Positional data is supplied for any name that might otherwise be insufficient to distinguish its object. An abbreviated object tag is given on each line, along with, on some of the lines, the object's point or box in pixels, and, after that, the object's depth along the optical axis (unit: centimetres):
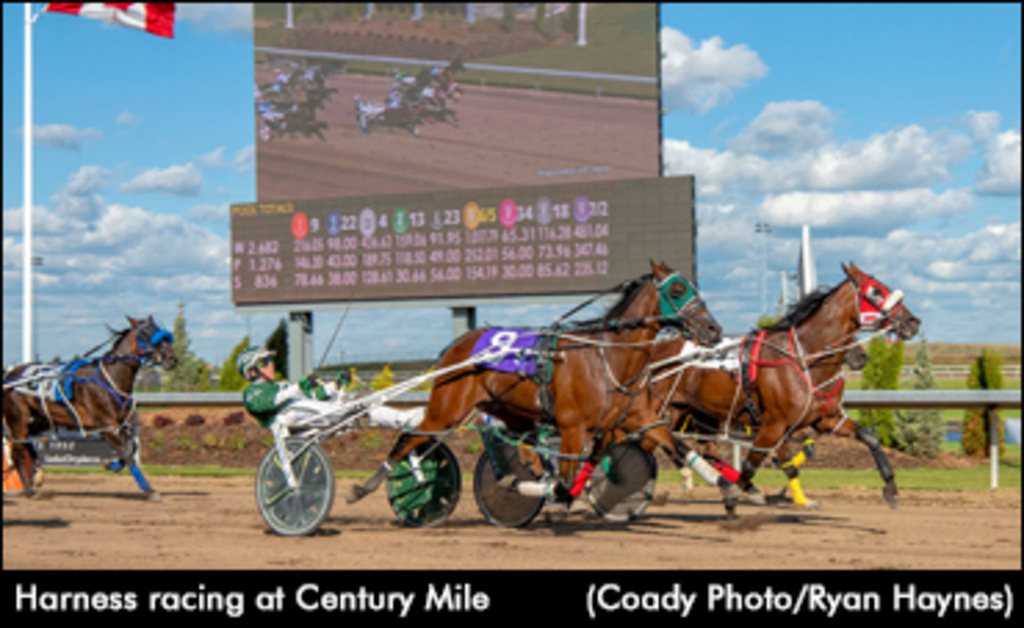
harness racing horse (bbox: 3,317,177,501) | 1277
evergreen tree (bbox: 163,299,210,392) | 3203
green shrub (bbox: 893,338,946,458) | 1886
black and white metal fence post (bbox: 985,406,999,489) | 1348
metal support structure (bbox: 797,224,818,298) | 1416
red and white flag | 2061
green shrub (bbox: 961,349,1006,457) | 1827
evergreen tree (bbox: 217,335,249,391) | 2769
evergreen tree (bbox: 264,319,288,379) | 3180
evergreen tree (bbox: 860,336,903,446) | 1970
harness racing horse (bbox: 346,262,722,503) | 875
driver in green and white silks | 902
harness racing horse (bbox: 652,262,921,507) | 976
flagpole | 2009
